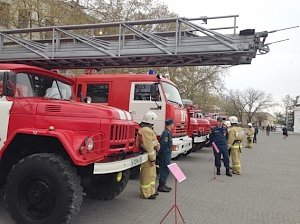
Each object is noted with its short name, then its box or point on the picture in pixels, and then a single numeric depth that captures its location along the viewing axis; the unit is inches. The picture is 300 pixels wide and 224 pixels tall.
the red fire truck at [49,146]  129.7
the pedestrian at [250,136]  621.9
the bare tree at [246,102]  2555.0
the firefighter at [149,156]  182.9
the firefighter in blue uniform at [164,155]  209.3
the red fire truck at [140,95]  248.9
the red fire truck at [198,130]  360.7
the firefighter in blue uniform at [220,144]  287.4
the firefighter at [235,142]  300.6
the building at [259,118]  2739.8
